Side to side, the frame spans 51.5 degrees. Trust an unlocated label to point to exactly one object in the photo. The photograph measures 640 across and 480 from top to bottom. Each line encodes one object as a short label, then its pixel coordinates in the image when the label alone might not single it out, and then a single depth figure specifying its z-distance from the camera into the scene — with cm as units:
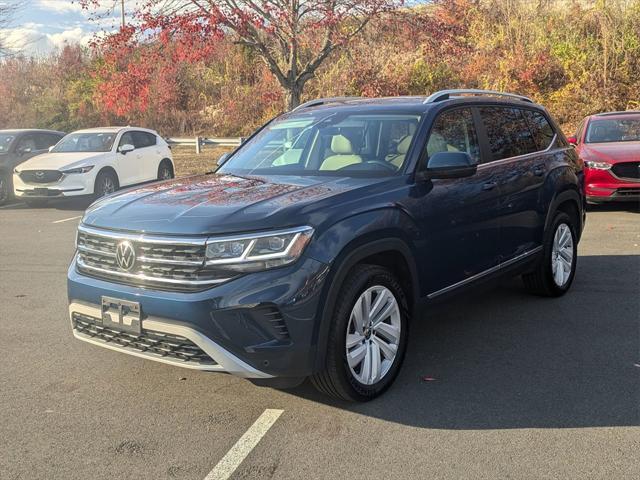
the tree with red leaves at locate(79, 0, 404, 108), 1309
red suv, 1033
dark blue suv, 345
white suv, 1287
